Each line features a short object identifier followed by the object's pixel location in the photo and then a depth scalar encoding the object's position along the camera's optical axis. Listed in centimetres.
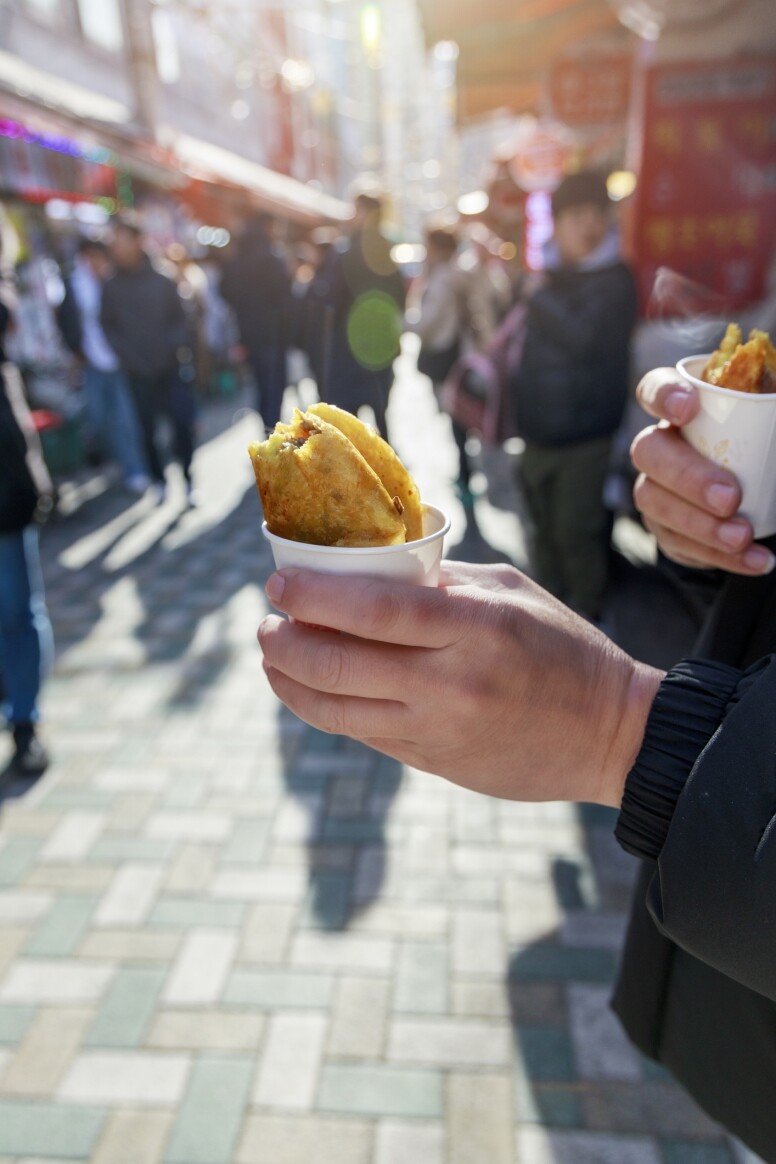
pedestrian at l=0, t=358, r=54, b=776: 338
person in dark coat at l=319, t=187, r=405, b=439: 603
